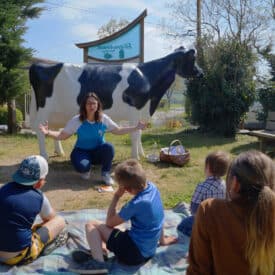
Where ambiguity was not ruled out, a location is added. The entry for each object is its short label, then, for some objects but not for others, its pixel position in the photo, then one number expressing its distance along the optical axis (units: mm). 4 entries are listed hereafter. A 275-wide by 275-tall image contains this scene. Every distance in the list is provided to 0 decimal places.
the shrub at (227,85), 12820
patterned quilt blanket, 3180
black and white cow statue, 6910
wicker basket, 7312
